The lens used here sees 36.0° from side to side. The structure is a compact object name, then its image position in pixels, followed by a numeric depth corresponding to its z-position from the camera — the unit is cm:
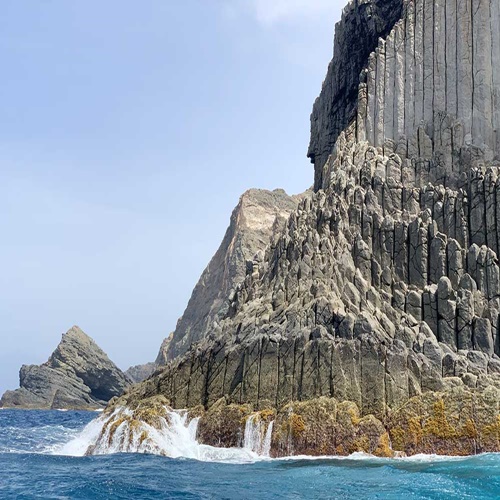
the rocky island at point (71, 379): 16100
